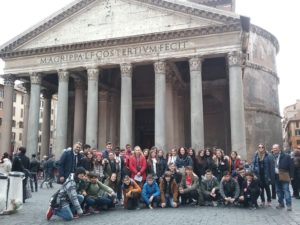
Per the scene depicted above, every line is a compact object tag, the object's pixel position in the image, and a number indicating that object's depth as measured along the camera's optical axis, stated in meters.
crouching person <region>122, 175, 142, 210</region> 6.80
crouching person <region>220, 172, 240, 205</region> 7.11
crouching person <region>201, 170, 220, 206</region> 7.32
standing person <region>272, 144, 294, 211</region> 6.72
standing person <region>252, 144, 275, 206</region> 7.25
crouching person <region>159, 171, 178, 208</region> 7.07
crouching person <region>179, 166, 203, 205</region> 7.29
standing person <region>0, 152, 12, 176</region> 7.69
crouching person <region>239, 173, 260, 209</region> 6.97
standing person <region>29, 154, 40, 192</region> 10.73
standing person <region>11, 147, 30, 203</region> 7.75
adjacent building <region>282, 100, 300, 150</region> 46.68
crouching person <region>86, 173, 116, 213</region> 6.36
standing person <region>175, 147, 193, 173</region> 7.97
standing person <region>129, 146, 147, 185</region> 7.64
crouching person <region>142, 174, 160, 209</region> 6.93
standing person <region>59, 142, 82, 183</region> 6.35
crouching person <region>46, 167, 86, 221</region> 5.63
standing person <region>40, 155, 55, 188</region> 12.08
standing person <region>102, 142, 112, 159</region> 8.30
